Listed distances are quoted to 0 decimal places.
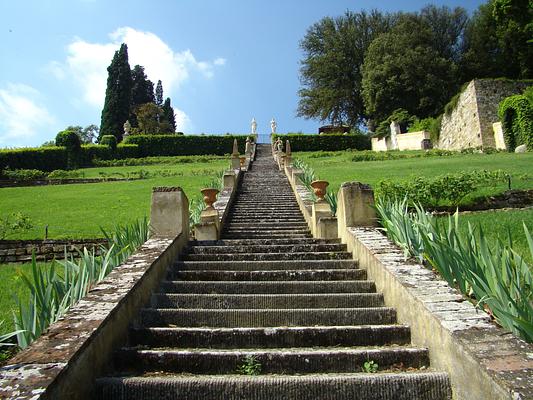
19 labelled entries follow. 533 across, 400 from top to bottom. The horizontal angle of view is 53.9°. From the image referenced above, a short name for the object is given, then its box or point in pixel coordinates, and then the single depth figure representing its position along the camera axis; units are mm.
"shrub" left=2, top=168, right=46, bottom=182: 29062
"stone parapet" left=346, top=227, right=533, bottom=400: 2859
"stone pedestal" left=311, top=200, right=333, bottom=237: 9188
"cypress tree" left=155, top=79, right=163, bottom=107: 76562
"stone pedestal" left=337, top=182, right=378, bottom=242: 7031
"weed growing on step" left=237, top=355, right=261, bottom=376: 3712
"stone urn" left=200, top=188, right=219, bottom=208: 9773
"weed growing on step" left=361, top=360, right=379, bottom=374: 3740
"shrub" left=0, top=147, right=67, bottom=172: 31453
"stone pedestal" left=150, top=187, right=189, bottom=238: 6930
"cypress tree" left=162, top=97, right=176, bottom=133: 66644
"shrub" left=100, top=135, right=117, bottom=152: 38844
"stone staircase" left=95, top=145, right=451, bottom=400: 3422
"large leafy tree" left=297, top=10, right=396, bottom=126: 52406
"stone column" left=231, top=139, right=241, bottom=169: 22453
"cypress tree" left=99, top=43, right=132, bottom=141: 54625
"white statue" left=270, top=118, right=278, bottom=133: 50044
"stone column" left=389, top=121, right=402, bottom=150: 41234
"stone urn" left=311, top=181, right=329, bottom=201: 9586
